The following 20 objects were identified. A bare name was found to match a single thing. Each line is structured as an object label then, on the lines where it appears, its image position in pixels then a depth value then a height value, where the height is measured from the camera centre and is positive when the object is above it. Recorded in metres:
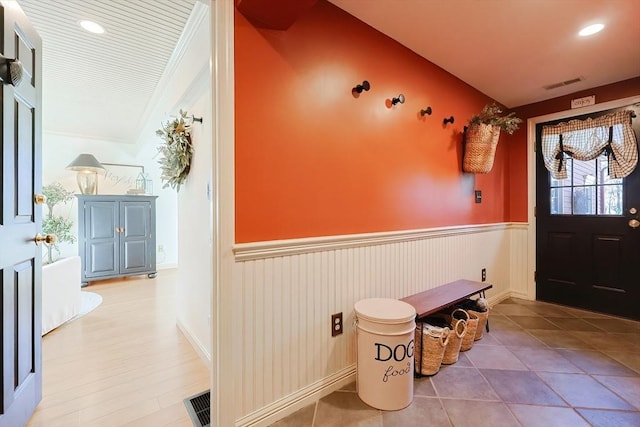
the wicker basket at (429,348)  1.83 -0.88
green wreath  2.31 +0.56
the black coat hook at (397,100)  2.08 +0.84
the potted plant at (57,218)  3.95 -0.03
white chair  2.58 -0.76
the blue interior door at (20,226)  1.25 -0.05
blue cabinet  4.14 -0.31
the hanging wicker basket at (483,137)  2.58 +0.72
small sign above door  2.90 +1.17
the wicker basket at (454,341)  1.95 -0.88
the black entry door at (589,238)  2.74 -0.26
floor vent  1.50 -1.10
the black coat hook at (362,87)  1.82 +0.82
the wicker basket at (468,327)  2.12 -0.85
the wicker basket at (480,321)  2.28 -0.88
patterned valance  2.70 +0.73
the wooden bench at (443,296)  1.92 -0.63
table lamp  4.25 +0.70
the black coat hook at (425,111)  2.33 +0.85
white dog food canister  1.53 -0.79
